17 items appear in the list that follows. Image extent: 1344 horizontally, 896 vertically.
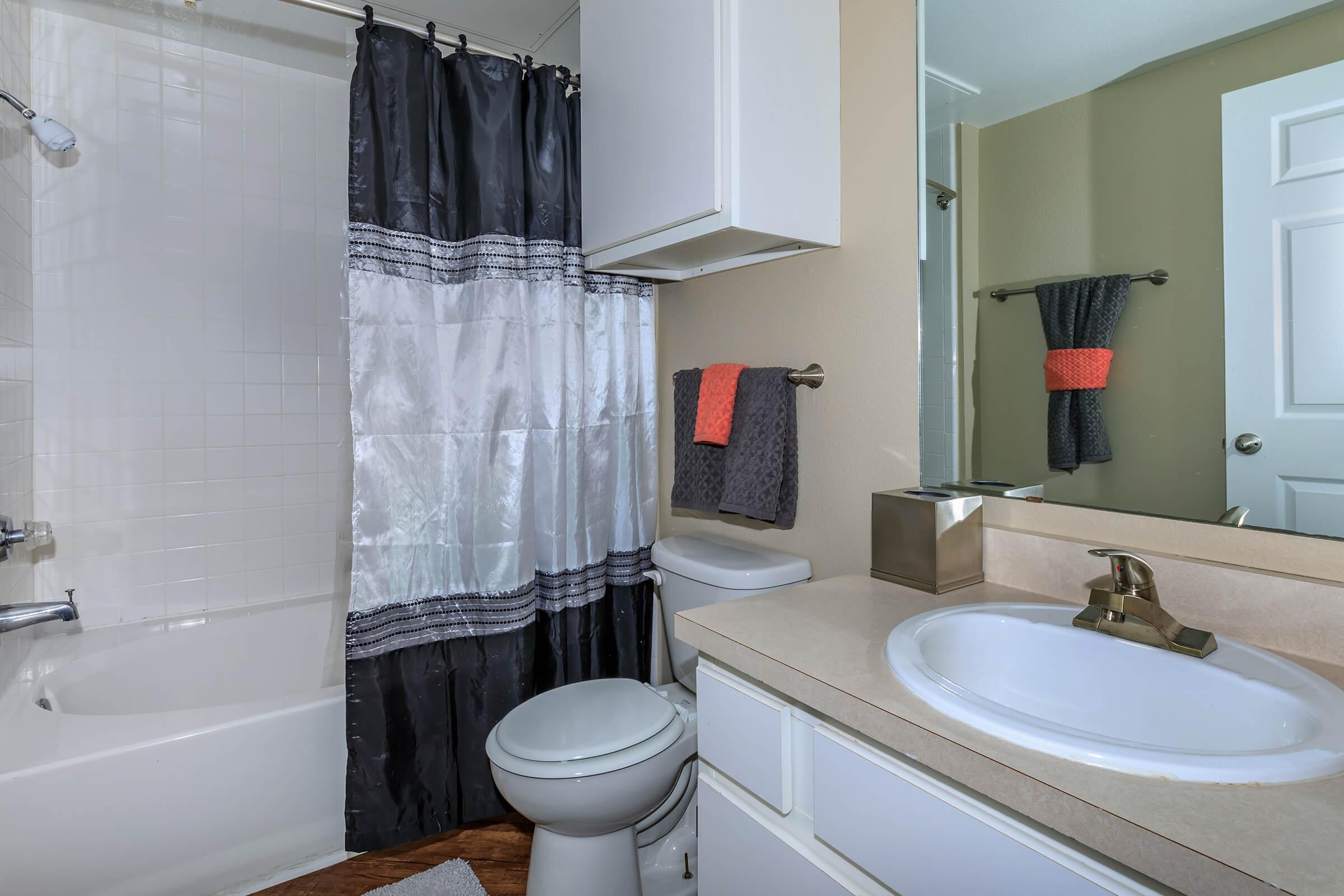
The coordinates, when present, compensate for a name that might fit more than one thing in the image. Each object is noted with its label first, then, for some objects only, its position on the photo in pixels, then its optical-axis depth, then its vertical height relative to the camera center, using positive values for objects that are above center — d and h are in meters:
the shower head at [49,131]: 1.57 +0.80
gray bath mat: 1.55 -1.04
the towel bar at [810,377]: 1.52 +0.16
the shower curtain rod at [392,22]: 1.49 +1.01
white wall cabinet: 1.29 +0.68
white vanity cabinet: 0.61 -0.42
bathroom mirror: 0.85 +0.28
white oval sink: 0.59 -0.29
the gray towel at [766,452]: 1.55 -0.02
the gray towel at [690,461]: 1.73 -0.04
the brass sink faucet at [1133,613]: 0.84 -0.23
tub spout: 1.40 -0.34
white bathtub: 1.29 -0.69
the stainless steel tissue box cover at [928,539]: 1.12 -0.17
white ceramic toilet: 1.30 -0.63
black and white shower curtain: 1.58 +0.09
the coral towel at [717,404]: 1.66 +0.11
